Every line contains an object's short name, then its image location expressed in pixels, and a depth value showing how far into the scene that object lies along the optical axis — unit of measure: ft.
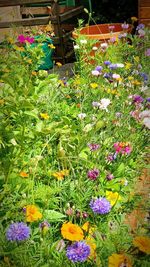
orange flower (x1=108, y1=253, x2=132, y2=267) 3.71
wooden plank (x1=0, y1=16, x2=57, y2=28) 18.25
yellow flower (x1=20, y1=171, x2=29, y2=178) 5.49
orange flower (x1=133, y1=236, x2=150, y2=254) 3.77
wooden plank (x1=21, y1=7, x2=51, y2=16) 21.09
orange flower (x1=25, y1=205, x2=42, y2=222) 4.57
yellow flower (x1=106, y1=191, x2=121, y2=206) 5.94
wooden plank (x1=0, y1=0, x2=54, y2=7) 18.51
